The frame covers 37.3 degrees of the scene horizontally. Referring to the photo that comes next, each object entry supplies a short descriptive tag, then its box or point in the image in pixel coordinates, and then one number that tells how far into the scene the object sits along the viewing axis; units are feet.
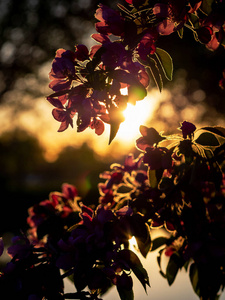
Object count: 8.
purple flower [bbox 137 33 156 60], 2.36
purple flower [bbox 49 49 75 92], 2.39
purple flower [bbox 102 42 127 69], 2.26
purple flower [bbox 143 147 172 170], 2.84
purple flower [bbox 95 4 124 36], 2.35
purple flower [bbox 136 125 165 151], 2.87
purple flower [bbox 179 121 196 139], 2.78
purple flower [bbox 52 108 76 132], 2.53
